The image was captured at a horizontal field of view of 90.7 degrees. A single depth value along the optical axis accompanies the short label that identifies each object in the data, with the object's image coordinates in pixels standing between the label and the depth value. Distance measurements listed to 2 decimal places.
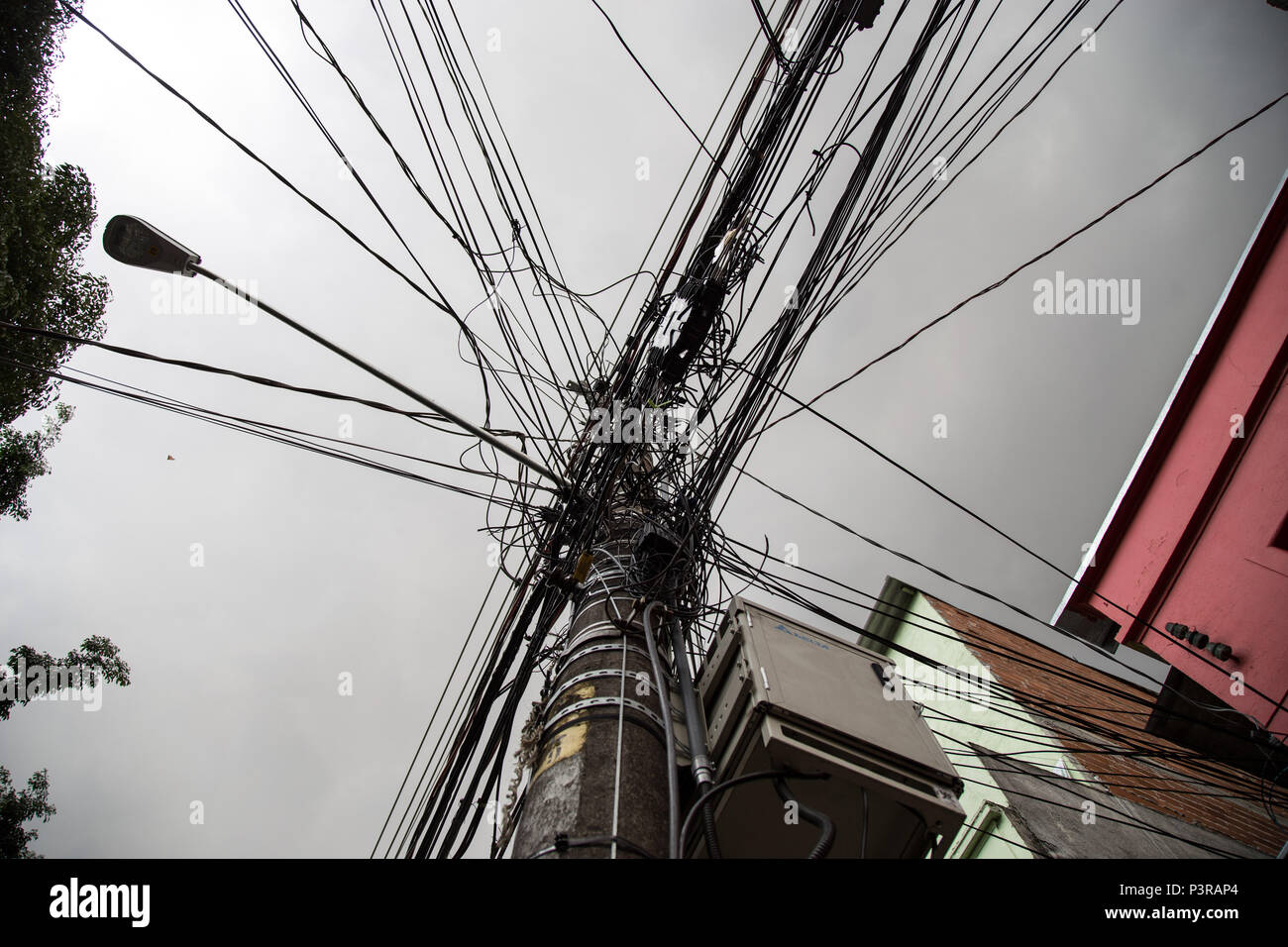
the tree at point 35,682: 11.72
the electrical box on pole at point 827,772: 1.97
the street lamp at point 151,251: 2.16
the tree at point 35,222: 9.15
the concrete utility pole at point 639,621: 1.63
